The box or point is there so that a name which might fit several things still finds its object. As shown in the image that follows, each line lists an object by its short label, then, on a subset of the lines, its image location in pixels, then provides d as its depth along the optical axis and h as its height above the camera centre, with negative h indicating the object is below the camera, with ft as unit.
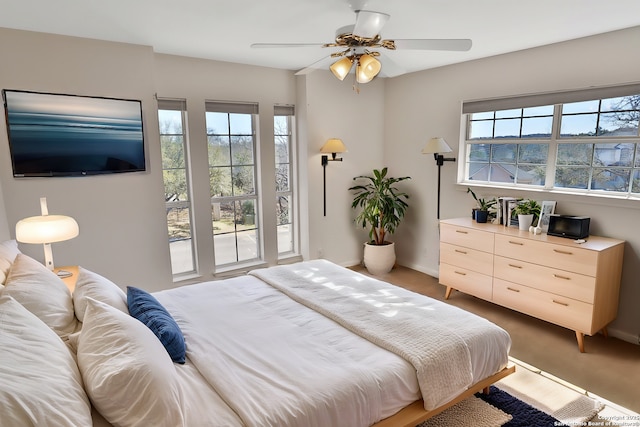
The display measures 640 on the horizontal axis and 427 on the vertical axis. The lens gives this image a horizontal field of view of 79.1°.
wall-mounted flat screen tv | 9.37 +0.88
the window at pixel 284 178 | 14.80 -0.51
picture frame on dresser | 11.00 -1.47
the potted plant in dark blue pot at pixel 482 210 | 12.52 -1.55
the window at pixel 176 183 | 12.49 -0.56
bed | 4.17 -2.87
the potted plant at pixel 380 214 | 15.21 -2.01
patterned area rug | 7.14 -4.76
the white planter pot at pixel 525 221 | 11.33 -1.73
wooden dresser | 9.45 -2.99
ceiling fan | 7.11 +2.34
